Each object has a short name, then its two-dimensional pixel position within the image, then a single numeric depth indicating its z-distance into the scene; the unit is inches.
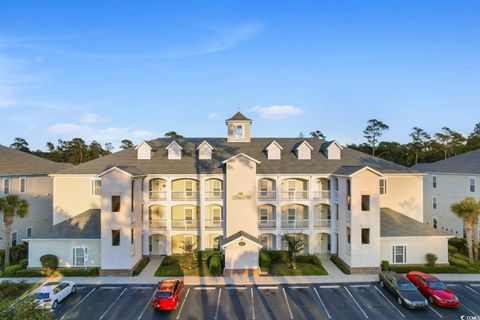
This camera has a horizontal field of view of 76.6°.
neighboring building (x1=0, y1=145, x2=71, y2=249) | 1256.2
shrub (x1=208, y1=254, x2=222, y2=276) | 1019.3
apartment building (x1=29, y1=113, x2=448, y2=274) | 1039.6
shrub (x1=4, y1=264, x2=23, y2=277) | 998.9
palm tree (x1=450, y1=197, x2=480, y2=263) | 1063.8
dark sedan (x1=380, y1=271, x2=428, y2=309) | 748.0
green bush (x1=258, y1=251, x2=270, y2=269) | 1053.2
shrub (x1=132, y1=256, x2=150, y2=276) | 1021.8
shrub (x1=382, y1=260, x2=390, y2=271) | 1039.6
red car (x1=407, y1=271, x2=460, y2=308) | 759.1
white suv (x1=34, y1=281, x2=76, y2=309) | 748.6
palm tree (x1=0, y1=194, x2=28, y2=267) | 1040.8
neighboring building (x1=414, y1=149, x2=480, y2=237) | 1359.5
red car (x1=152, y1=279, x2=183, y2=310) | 743.7
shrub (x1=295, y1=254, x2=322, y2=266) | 1121.5
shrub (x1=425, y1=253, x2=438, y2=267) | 1064.4
